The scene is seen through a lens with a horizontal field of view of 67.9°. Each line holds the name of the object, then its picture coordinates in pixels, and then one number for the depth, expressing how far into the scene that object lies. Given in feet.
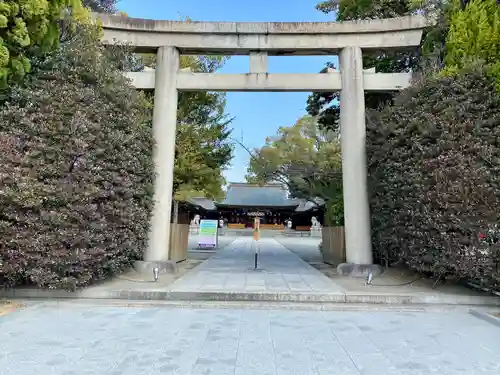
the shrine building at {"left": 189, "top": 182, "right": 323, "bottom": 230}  131.13
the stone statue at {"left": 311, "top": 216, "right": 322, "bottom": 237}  117.20
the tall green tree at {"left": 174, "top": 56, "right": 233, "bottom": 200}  41.68
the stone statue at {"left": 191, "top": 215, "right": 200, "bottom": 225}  121.29
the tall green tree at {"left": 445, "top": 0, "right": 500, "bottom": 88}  24.31
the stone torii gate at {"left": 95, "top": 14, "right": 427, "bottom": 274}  30.53
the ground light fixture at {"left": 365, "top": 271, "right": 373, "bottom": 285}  26.57
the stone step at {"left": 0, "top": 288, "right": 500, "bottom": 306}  22.04
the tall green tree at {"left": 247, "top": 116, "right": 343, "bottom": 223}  63.48
